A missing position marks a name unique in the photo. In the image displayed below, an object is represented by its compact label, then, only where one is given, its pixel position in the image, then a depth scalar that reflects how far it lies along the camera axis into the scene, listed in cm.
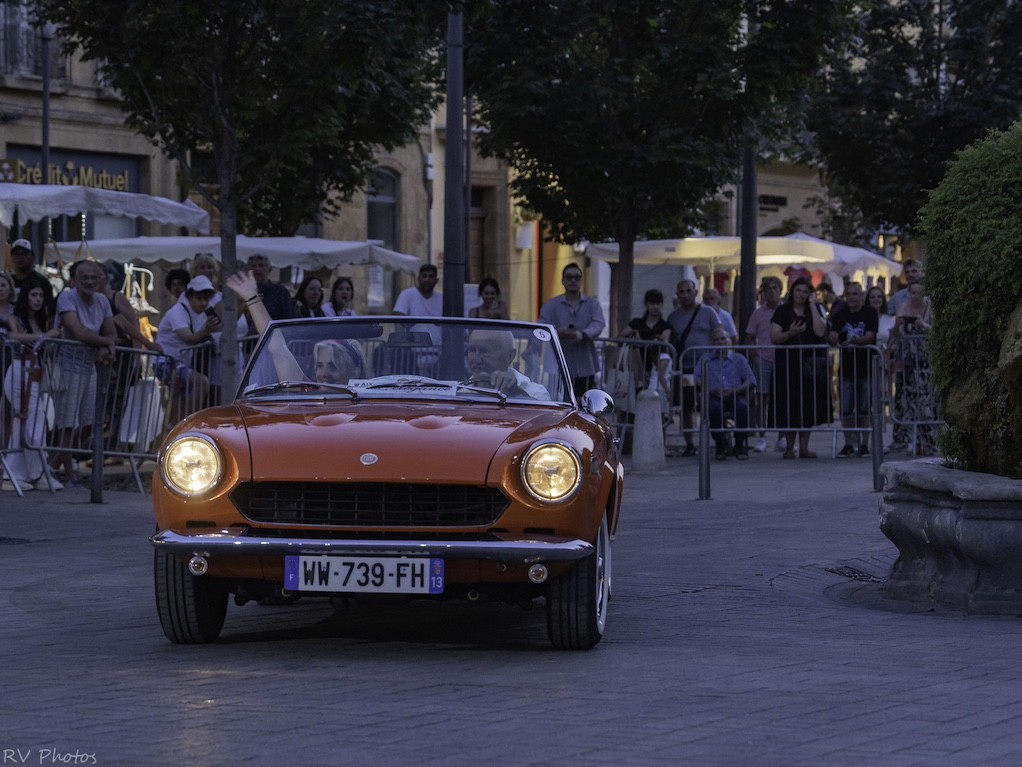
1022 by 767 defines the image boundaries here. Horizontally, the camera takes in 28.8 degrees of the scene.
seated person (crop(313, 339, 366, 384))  886
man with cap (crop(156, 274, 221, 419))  1788
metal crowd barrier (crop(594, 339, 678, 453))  1892
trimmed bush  936
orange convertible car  746
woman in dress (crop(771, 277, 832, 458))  1873
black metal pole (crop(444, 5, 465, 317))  1742
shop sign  3303
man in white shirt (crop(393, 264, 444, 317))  1906
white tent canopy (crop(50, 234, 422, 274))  2342
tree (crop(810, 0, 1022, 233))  2958
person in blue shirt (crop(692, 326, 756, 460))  1847
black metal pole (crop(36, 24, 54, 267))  3146
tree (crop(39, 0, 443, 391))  1678
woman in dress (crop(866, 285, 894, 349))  2118
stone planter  925
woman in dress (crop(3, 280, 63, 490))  1522
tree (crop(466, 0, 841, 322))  2167
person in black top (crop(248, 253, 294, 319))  1817
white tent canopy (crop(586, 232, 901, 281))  2814
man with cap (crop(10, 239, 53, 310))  1758
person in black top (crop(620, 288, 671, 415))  1923
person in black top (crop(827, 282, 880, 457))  1891
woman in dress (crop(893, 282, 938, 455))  1764
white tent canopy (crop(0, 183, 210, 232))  1955
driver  883
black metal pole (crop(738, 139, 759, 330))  2533
